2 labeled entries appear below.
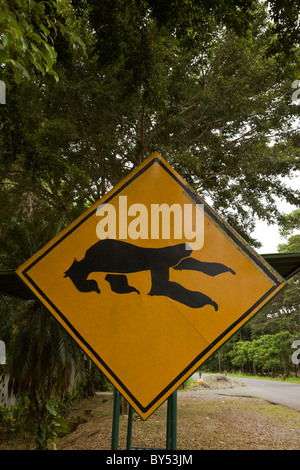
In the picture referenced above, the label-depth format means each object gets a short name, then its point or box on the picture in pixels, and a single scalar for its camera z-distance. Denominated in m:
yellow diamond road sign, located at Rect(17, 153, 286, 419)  1.73
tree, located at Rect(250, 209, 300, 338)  30.55
